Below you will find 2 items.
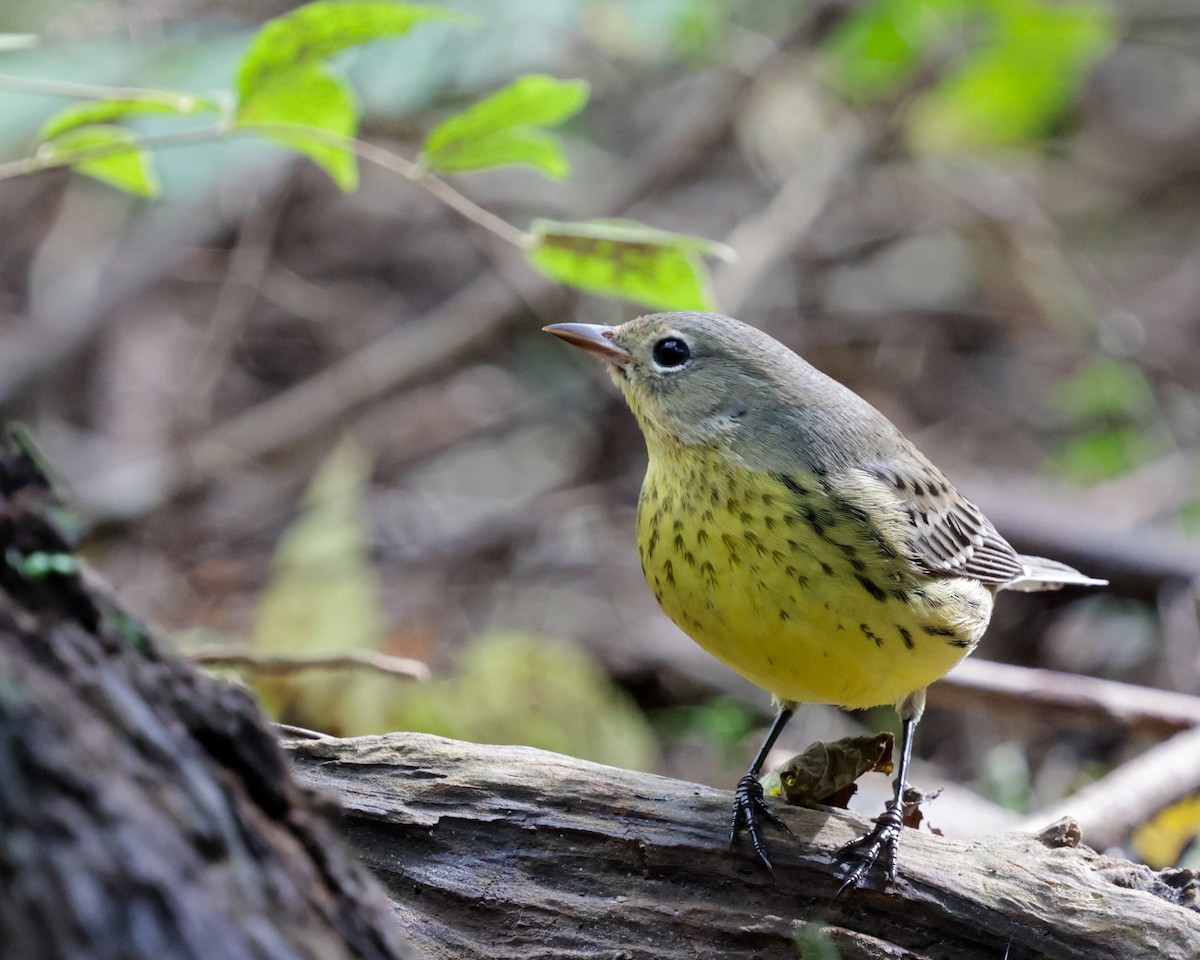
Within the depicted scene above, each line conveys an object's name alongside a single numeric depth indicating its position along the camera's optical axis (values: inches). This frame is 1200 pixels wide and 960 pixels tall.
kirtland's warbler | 230.7
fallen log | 197.5
